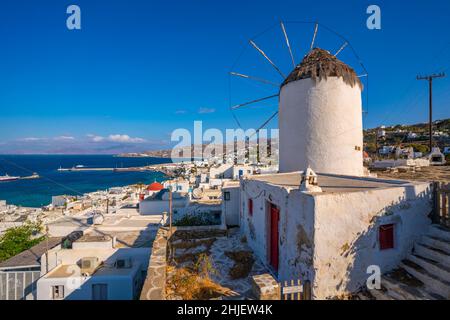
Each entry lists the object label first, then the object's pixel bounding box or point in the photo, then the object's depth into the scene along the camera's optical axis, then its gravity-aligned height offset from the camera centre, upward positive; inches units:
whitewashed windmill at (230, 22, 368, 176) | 460.1 +69.1
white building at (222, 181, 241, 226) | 540.5 -98.8
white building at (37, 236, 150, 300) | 474.9 -222.2
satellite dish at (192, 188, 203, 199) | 1002.0 -141.0
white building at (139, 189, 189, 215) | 893.6 -163.4
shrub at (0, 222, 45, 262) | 839.1 -288.6
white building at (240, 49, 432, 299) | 218.1 -65.2
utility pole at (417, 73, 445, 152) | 1195.3 +330.9
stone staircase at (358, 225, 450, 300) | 199.8 -97.9
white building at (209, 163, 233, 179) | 1803.2 -100.1
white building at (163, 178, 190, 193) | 1488.6 -166.8
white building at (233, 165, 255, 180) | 1623.0 -71.9
